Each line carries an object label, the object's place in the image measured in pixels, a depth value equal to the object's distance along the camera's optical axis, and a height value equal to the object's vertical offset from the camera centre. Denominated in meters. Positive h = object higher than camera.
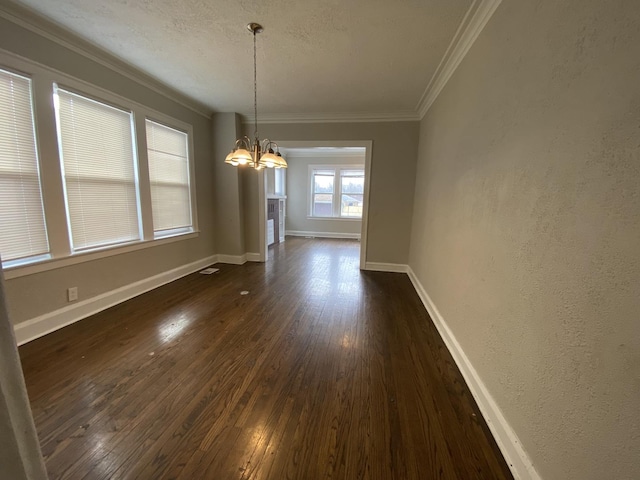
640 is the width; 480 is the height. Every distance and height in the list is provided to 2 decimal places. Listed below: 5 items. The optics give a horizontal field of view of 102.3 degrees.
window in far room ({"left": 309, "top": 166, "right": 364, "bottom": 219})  7.72 +0.26
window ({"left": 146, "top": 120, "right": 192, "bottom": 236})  3.35 +0.24
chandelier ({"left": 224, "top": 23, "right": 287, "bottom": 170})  2.43 +0.37
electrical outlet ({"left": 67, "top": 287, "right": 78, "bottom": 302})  2.43 -0.96
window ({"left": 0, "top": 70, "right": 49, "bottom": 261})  1.96 +0.13
